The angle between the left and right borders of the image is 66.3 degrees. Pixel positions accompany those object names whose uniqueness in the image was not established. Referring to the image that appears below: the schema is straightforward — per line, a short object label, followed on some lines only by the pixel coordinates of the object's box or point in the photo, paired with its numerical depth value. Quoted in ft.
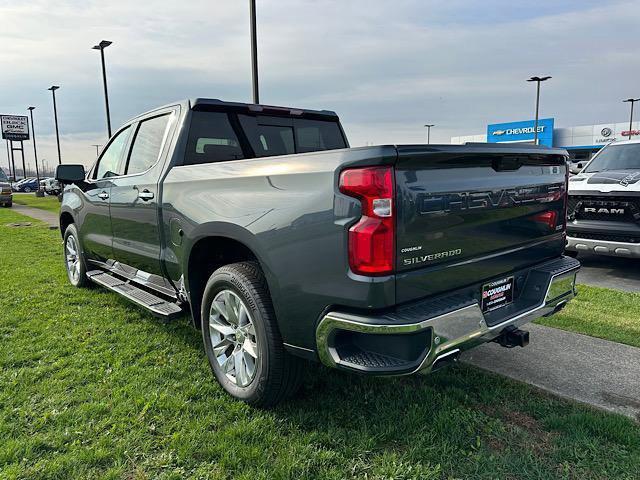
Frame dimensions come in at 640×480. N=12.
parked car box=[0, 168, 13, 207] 74.69
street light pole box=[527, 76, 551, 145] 102.37
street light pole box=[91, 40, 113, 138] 64.90
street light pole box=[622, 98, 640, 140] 133.49
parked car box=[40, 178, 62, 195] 122.62
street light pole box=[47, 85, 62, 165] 106.91
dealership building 153.99
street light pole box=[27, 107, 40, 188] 141.45
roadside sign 159.84
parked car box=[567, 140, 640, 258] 19.84
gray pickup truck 7.43
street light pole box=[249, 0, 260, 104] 31.89
